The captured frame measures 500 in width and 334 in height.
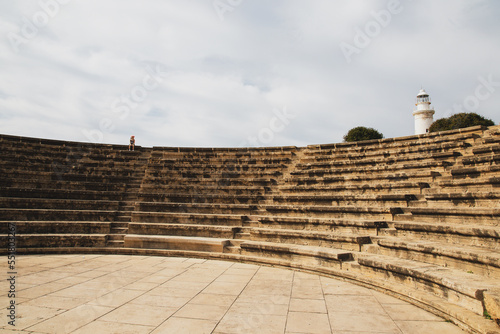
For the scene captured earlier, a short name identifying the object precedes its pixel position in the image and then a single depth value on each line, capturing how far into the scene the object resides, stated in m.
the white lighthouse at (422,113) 45.91
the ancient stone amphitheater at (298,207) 4.89
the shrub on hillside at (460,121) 22.83
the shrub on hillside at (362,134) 24.95
